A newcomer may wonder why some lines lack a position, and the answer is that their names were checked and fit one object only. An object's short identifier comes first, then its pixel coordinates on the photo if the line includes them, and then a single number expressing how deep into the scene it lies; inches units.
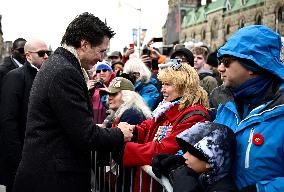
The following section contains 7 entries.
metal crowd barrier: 127.6
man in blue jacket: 86.4
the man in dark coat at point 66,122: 115.0
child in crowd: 90.4
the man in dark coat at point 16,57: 250.8
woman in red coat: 133.2
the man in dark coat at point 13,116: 183.3
